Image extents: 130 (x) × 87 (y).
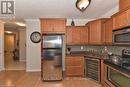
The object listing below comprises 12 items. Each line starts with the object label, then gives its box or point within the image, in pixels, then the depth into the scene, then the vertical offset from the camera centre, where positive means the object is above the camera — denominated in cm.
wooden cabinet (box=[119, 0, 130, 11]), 169 +88
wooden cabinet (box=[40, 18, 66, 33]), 296 +66
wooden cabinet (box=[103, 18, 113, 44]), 233 +38
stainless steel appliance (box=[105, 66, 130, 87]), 142 -74
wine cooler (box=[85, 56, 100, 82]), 265 -91
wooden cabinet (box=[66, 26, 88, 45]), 333 +36
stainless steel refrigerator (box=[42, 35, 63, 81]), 280 -52
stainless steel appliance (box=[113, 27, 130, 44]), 168 +16
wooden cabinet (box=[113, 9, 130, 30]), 165 +54
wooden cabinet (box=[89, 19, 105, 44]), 279 +42
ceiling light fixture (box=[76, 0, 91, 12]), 140 +71
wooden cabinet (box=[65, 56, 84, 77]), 309 -92
